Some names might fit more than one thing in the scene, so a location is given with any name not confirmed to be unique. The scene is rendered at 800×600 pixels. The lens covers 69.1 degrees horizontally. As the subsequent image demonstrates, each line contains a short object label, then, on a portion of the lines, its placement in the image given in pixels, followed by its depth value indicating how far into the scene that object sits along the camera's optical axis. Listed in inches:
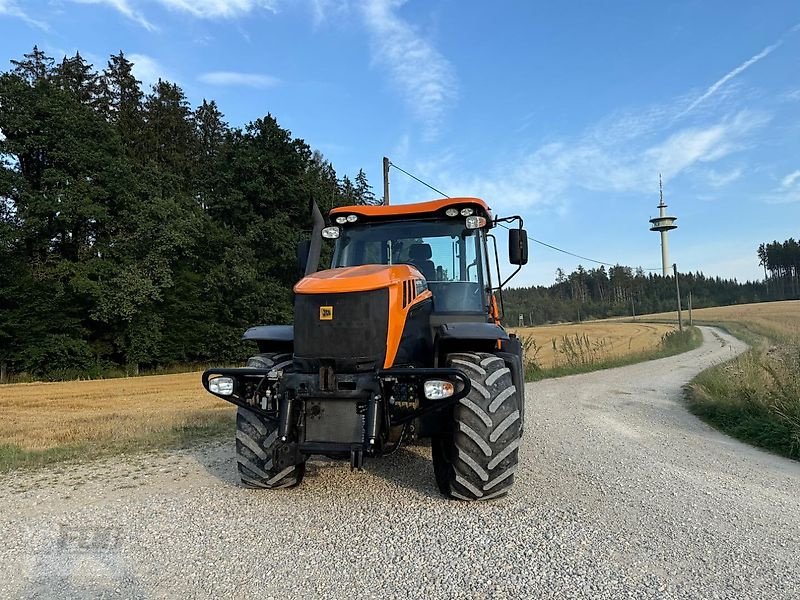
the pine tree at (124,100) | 1336.1
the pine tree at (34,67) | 1147.3
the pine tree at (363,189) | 2049.7
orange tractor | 165.9
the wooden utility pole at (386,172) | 682.2
